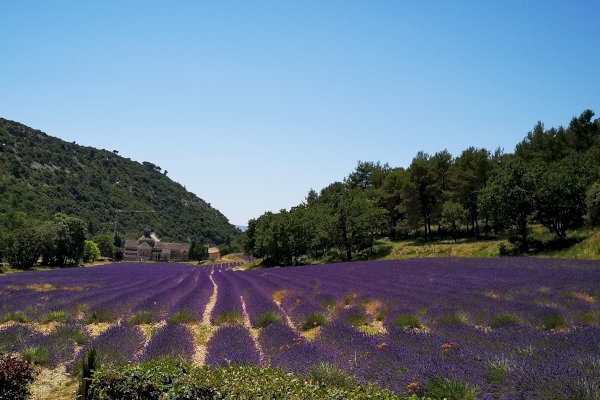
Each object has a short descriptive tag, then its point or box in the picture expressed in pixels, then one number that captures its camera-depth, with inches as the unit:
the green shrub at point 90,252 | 2623.0
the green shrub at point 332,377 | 203.0
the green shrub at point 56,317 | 438.9
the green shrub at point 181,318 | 442.9
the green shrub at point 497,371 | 176.3
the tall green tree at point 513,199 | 1211.2
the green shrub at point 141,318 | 438.0
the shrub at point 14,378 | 227.5
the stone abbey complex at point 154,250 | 4793.3
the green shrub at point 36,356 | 297.1
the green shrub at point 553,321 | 322.4
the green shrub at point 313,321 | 398.0
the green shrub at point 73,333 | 346.3
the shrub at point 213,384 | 163.9
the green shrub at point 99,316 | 449.3
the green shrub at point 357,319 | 401.1
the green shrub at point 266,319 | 424.8
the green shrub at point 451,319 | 350.0
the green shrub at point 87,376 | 214.9
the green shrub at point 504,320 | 333.7
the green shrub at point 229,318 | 447.2
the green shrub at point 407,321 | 366.9
